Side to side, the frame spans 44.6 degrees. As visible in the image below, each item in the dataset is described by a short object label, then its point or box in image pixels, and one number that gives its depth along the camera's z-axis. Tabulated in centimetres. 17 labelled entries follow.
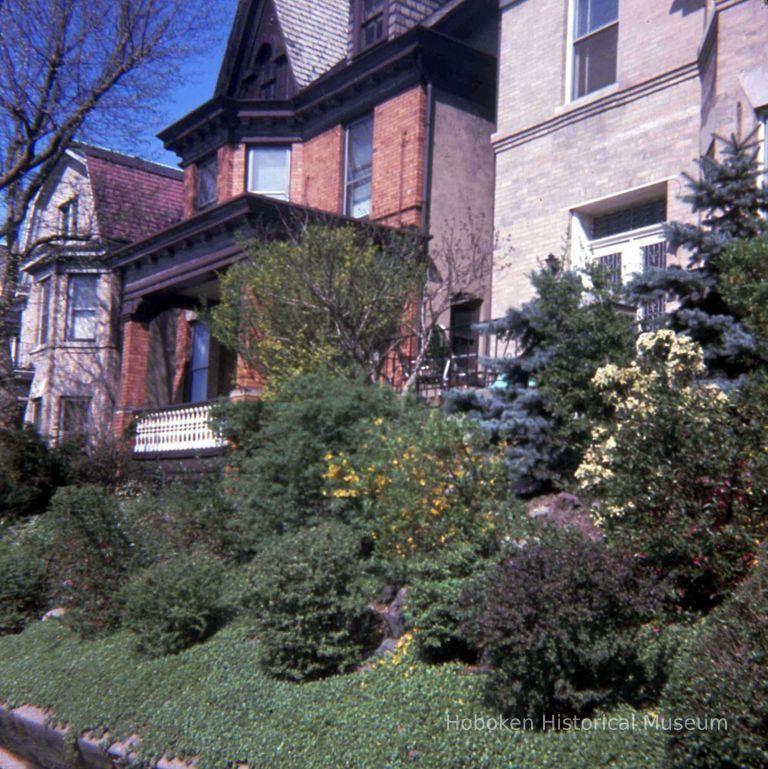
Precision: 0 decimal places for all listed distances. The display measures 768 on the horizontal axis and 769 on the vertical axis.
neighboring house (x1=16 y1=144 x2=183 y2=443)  2352
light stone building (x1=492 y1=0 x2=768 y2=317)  1102
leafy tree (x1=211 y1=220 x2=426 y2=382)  1188
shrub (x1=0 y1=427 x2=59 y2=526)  1362
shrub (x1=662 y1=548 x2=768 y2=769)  351
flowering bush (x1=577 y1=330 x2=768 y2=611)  558
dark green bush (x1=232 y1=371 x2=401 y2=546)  893
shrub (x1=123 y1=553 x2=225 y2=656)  762
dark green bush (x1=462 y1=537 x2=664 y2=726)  489
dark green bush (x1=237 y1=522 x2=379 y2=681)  662
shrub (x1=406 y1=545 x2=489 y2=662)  624
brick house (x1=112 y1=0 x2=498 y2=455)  1666
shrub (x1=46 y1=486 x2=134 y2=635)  866
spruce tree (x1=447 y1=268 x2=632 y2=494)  875
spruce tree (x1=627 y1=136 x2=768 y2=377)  843
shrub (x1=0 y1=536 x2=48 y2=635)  986
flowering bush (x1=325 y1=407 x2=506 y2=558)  720
